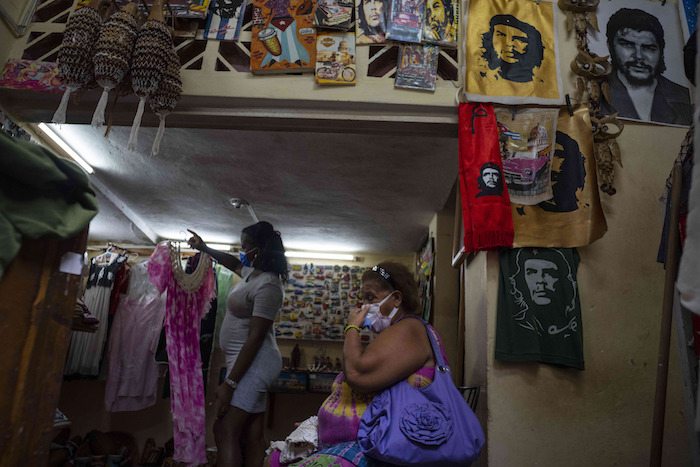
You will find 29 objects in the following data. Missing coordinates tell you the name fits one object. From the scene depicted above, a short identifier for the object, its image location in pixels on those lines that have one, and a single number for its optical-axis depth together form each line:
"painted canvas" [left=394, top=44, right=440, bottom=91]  2.74
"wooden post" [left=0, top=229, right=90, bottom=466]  0.96
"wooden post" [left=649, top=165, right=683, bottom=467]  1.81
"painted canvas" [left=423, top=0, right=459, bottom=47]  2.86
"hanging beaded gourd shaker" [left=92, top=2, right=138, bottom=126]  2.26
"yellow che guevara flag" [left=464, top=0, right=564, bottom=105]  2.73
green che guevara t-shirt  2.39
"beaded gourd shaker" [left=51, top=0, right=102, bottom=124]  2.31
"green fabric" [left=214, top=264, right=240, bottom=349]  5.94
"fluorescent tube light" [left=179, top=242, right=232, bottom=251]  6.79
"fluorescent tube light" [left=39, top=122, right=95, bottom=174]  3.77
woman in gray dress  2.66
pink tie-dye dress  3.72
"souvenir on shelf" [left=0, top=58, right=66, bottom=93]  2.74
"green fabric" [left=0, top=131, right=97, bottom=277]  0.94
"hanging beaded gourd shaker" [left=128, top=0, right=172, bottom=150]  2.32
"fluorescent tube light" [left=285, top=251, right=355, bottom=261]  6.82
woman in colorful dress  1.74
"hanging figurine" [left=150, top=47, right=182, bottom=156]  2.46
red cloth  2.50
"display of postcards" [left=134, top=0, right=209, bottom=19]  2.89
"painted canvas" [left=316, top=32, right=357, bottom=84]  2.76
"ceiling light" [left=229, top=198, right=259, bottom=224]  5.00
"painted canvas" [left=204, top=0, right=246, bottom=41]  2.90
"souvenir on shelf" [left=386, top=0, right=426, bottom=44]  2.84
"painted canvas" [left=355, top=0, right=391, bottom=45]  2.85
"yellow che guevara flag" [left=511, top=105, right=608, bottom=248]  2.51
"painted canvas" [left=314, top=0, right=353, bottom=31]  2.87
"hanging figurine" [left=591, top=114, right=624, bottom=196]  2.65
